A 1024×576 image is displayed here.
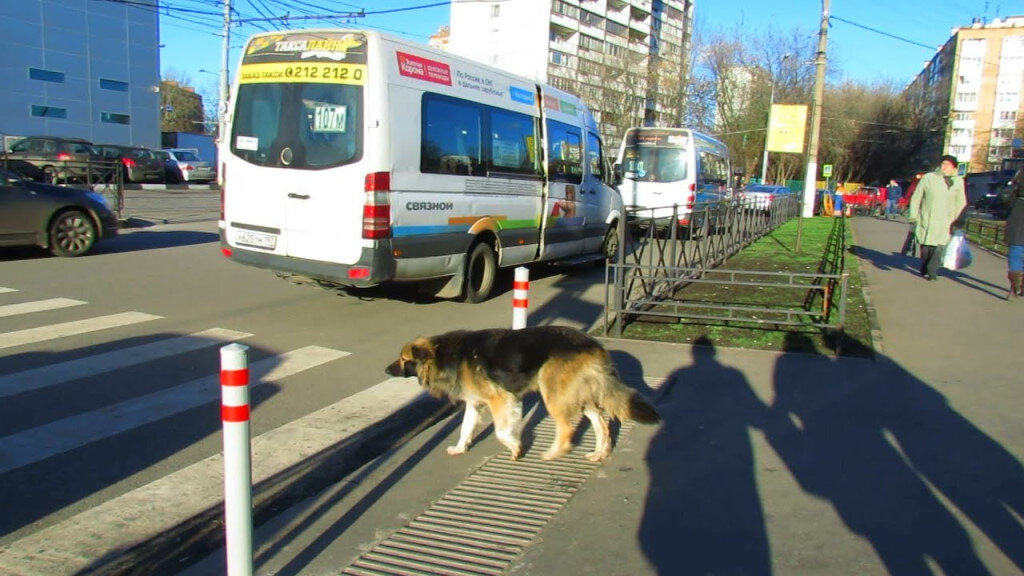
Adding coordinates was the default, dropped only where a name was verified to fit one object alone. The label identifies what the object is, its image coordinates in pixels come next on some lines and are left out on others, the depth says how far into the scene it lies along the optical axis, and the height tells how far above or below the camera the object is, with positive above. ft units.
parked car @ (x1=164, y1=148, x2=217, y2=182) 117.91 +0.86
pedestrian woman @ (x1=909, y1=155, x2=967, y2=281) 35.12 +0.00
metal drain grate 11.10 -5.53
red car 138.10 +0.13
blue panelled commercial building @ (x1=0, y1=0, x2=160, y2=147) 132.57 +18.00
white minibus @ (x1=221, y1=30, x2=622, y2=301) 25.36 +0.59
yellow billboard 57.47 +5.35
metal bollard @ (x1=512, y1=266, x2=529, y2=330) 21.30 -3.15
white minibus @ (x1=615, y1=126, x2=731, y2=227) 63.87 +2.18
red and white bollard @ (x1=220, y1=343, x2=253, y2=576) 9.39 -3.56
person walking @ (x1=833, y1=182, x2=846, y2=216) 115.43 -0.50
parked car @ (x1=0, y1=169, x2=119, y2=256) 36.83 -2.54
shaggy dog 14.70 -3.67
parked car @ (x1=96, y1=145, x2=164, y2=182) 104.83 +0.88
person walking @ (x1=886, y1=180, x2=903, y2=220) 120.37 +0.83
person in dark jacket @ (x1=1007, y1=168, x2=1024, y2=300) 32.07 -1.33
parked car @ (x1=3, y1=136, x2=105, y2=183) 78.98 +1.26
